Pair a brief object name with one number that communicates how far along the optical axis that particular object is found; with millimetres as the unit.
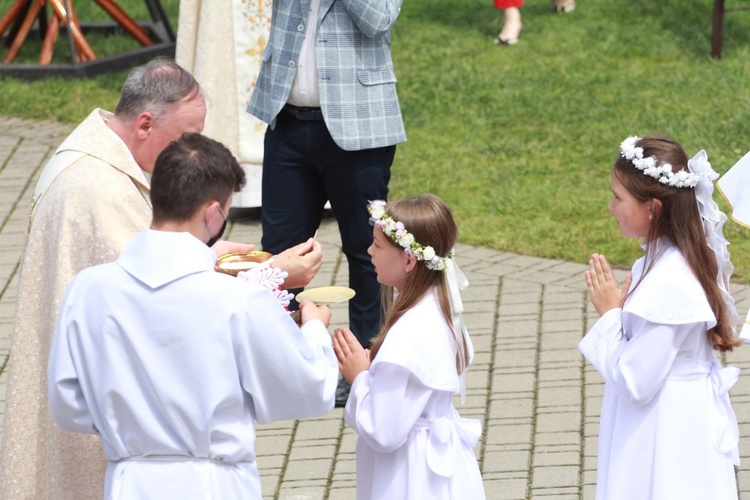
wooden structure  22203
